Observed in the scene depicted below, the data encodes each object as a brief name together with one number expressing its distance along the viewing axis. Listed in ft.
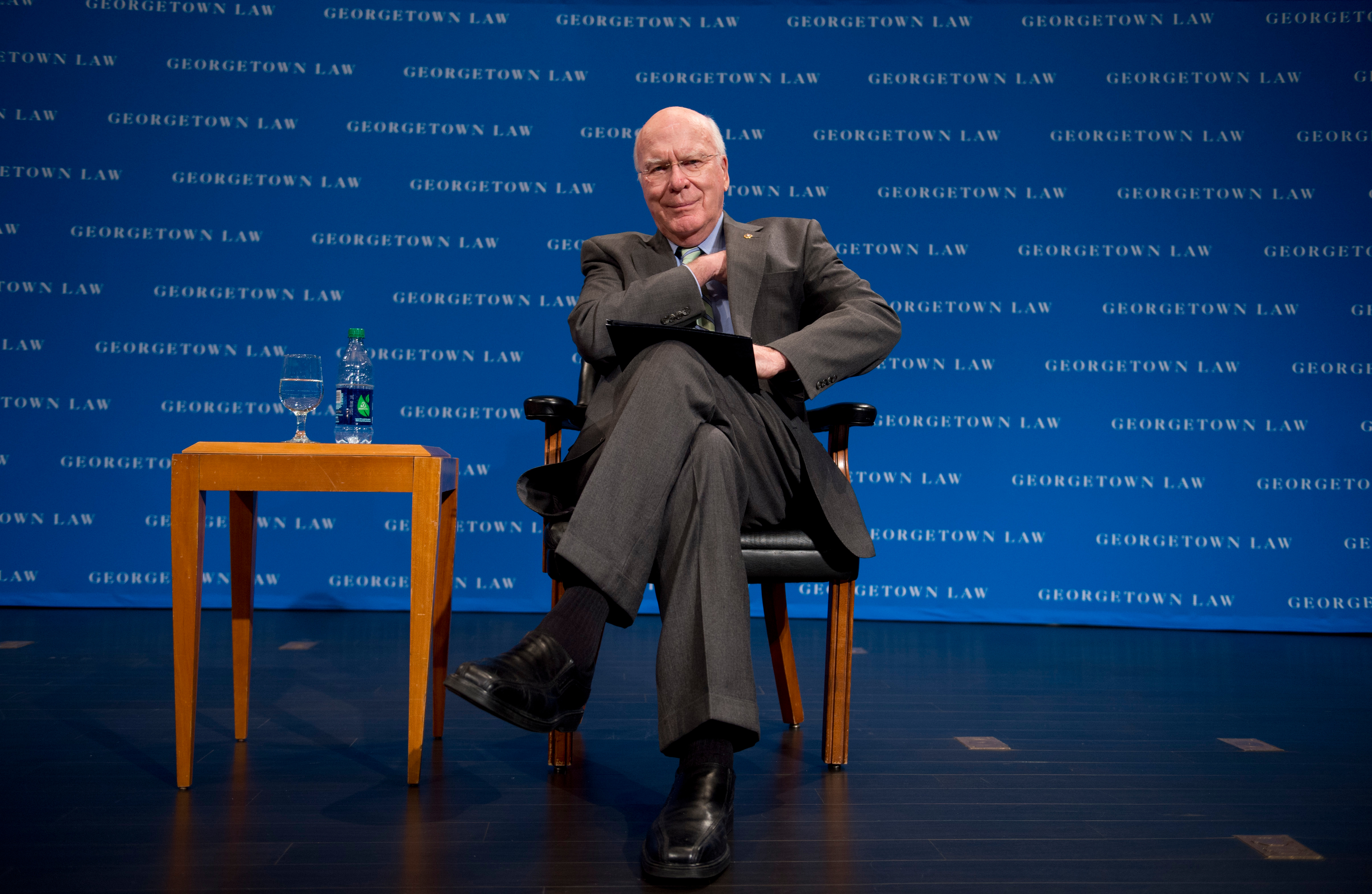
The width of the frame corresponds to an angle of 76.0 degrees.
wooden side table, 4.45
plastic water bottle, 5.26
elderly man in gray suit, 3.59
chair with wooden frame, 4.78
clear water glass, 5.09
